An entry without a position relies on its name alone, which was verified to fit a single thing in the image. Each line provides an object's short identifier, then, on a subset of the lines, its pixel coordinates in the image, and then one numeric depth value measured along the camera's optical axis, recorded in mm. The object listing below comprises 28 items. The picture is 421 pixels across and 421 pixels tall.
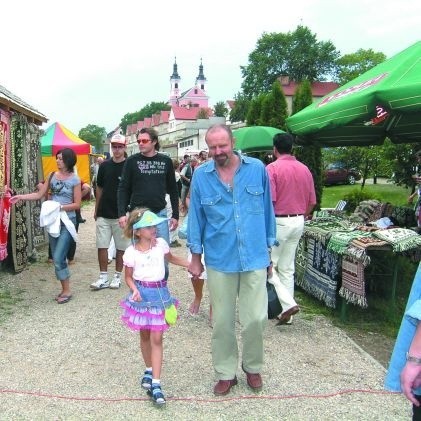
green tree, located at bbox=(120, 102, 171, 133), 140250
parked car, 27719
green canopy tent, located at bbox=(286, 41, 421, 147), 4570
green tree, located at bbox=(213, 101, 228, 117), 97375
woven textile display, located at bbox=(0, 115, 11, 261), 6371
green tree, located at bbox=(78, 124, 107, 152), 98369
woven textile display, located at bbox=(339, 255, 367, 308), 5105
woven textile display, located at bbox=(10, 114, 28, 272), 7316
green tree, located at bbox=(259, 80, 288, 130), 18641
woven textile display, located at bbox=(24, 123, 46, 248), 8234
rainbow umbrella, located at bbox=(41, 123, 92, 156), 13836
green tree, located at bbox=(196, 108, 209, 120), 104125
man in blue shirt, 3512
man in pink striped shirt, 5148
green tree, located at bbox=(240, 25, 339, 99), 63812
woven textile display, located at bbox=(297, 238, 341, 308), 5616
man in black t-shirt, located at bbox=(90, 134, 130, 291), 6168
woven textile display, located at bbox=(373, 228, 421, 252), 5000
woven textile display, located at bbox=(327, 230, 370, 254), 5320
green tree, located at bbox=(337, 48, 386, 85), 53344
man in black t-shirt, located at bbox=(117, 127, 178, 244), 5090
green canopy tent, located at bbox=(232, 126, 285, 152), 11523
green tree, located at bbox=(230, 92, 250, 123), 66438
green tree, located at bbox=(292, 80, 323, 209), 14844
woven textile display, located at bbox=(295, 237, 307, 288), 6492
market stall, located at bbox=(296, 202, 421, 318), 5086
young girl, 3502
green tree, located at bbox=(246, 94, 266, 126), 20922
